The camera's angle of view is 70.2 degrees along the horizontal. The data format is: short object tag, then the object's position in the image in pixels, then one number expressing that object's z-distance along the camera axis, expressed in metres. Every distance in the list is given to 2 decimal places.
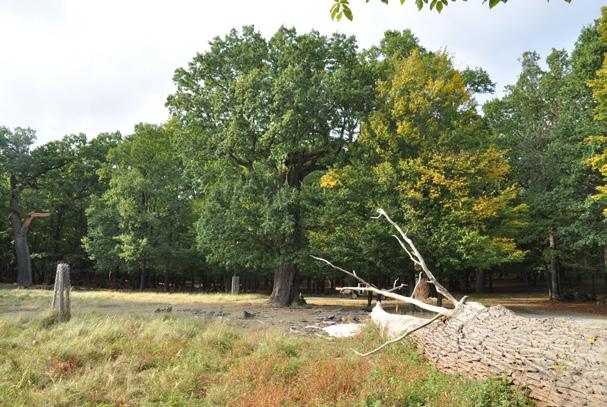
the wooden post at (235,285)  32.53
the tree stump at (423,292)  21.77
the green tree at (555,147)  22.41
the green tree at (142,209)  36.44
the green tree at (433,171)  18.92
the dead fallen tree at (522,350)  4.98
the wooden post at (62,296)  12.13
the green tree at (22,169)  39.72
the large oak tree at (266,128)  20.36
